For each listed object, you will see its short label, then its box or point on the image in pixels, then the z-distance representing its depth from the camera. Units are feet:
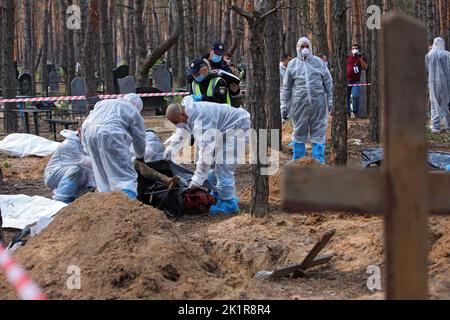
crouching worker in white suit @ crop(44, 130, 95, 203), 31.68
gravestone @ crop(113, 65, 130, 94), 75.10
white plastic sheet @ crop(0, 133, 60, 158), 47.93
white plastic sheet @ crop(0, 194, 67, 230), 28.81
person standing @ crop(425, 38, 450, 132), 56.54
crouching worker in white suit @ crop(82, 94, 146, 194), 28.45
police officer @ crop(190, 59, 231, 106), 38.45
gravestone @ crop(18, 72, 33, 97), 78.02
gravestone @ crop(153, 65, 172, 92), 78.12
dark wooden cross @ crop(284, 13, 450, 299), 9.10
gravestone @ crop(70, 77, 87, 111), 67.26
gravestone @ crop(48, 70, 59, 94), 109.19
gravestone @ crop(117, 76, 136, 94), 66.03
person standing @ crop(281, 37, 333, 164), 38.81
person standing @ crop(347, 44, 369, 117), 67.36
